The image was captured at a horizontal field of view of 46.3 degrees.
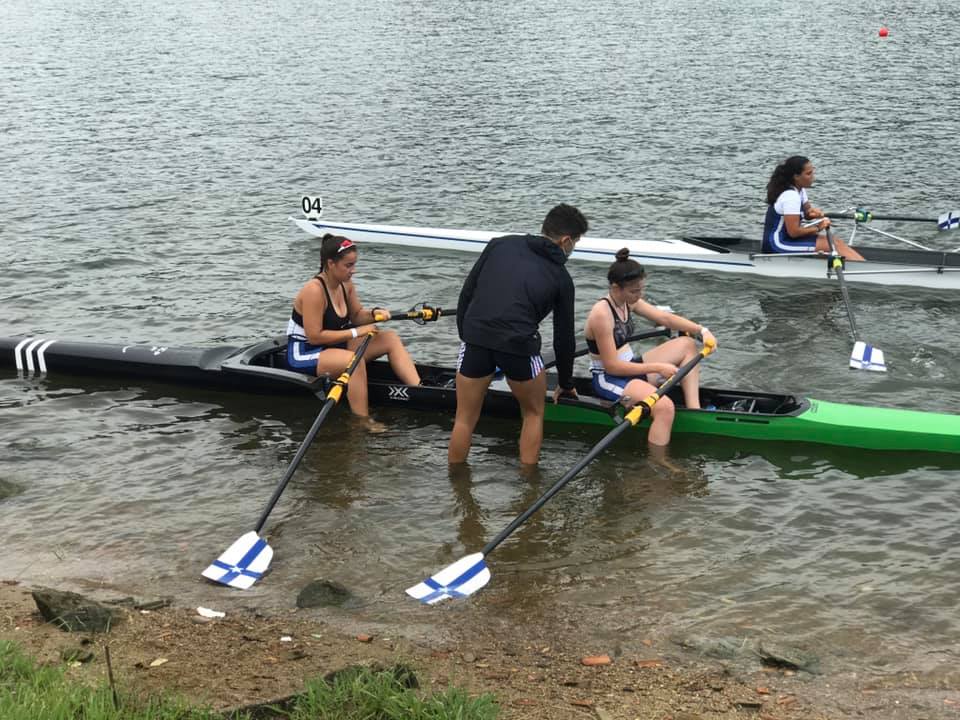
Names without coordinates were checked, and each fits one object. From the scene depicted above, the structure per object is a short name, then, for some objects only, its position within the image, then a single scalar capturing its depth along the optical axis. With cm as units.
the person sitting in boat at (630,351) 843
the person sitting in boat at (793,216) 1278
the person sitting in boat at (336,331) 911
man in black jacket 748
